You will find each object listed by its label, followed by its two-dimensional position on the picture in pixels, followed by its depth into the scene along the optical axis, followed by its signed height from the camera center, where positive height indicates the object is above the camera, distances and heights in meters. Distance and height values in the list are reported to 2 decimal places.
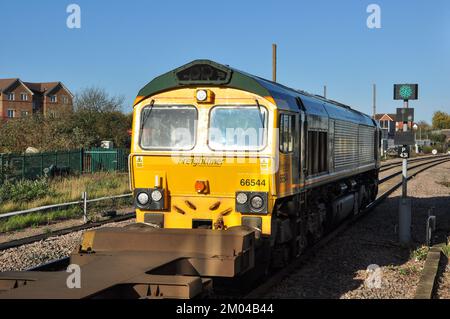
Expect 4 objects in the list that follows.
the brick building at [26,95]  76.38 +7.22
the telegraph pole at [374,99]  55.84 +4.71
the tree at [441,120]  150.07 +6.92
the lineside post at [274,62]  29.08 +4.39
